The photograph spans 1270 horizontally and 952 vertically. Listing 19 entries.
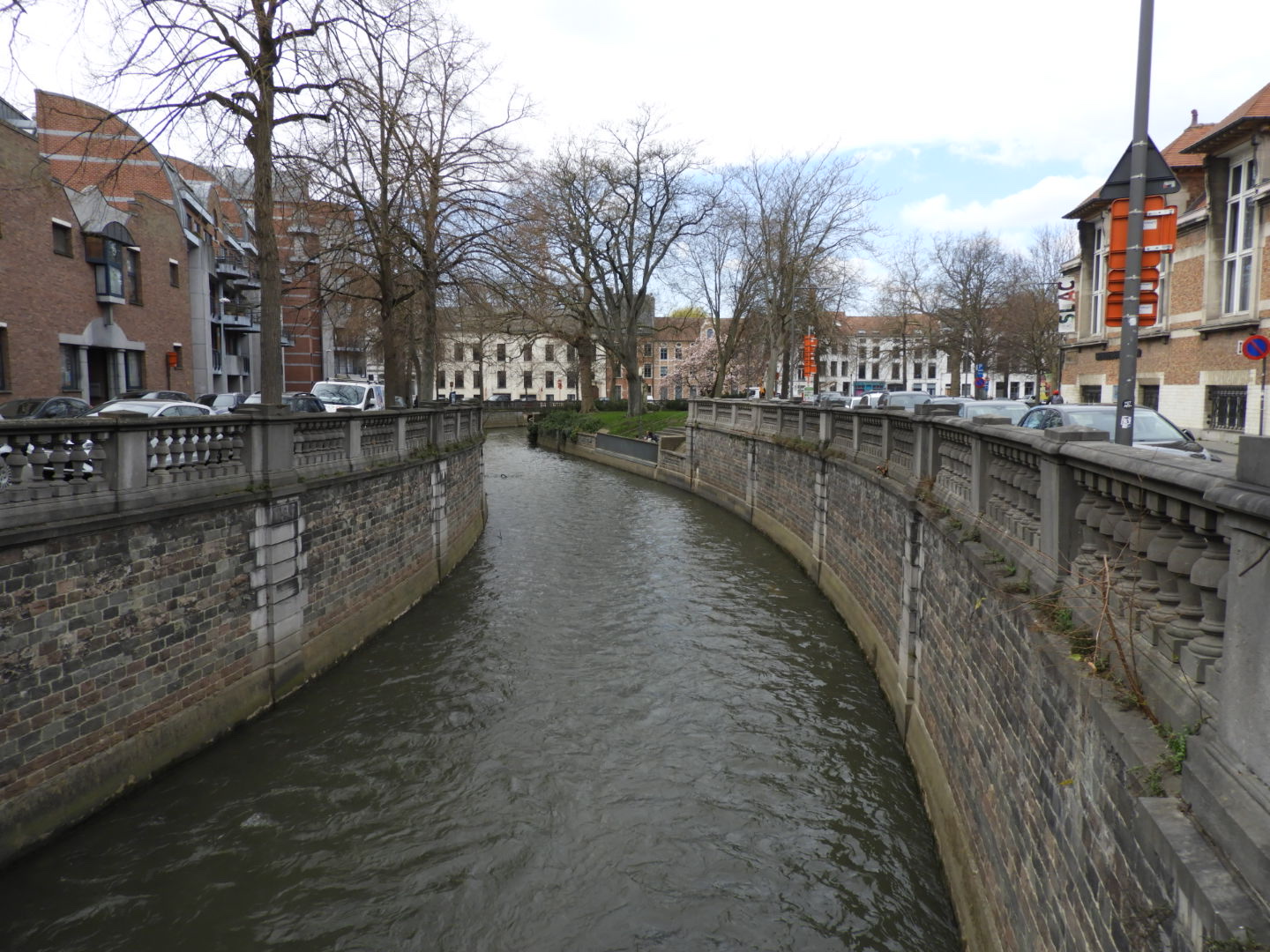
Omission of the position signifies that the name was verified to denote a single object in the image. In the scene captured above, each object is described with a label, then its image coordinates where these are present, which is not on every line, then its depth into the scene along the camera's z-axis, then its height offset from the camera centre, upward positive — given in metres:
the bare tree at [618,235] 40.94 +8.59
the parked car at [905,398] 23.91 +0.25
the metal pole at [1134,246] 8.88 +1.75
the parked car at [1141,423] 11.62 -0.23
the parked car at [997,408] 16.83 -0.03
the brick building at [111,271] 23.55 +4.06
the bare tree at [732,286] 40.12 +5.99
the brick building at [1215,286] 22.77 +3.55
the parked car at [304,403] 22.75 -0.01
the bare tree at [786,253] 36.69 +6.64
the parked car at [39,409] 17.69 -0.16
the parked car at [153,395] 23.60 +0.19
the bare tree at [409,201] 15.95 +4.59
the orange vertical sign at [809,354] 33.75 +2.09
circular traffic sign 15.52 +1.10
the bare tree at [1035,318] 50.41 +5.46
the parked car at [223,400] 26.42 +0.06
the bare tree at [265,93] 12.71 +4.75
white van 25.11 +0.24
